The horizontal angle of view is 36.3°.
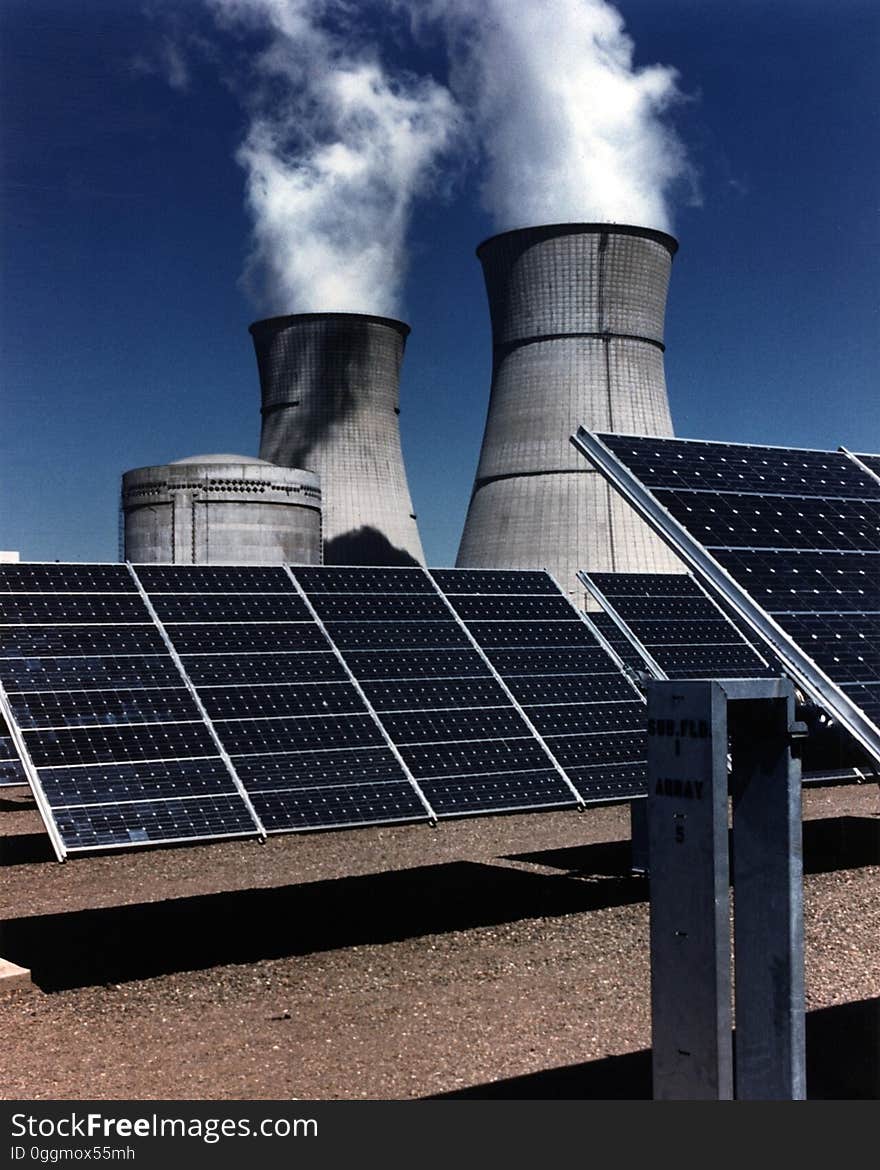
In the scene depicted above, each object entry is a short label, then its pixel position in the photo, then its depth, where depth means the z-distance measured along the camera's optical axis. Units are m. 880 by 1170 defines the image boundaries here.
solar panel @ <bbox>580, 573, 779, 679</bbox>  20.67
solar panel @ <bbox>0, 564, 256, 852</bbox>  12.46
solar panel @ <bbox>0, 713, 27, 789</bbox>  20.47
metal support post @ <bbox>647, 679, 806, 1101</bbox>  5.92
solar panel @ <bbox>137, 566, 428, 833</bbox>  13.32
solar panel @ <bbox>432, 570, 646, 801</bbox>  15.35
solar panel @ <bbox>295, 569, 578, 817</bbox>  14.25
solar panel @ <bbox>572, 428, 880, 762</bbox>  11.90
